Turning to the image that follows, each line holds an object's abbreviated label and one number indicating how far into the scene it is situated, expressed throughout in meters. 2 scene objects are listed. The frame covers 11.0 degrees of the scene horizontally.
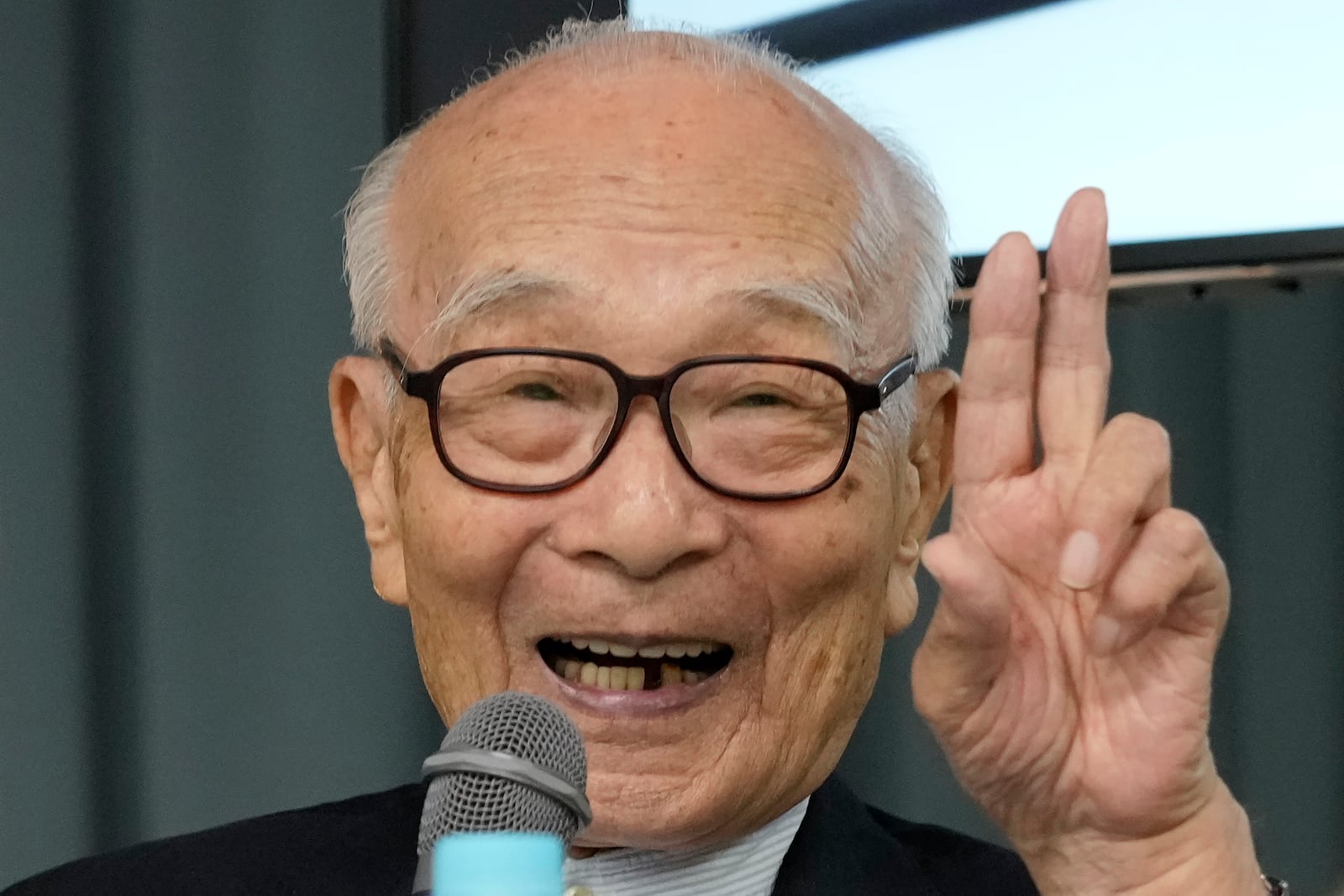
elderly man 1.94
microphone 1.75
